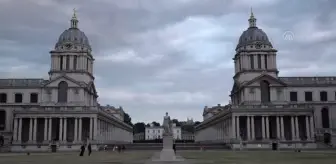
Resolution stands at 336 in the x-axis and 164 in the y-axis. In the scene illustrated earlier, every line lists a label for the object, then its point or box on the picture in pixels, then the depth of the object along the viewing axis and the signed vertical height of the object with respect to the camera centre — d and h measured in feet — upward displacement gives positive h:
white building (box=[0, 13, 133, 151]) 376.68 +28.19
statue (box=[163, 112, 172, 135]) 166.98 +3.35
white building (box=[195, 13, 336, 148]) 370.73 +24.55
